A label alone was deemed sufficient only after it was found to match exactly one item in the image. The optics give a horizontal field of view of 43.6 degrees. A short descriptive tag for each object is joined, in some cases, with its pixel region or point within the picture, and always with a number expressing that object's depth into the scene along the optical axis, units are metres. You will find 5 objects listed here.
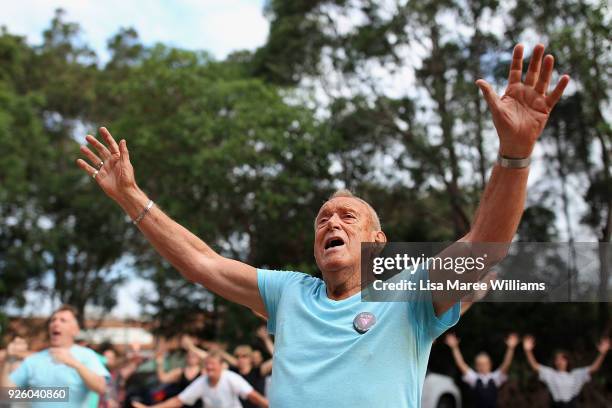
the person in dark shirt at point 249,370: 10.56
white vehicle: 13.98
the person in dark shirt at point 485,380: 11.16
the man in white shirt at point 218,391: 8.55
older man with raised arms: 2.14
